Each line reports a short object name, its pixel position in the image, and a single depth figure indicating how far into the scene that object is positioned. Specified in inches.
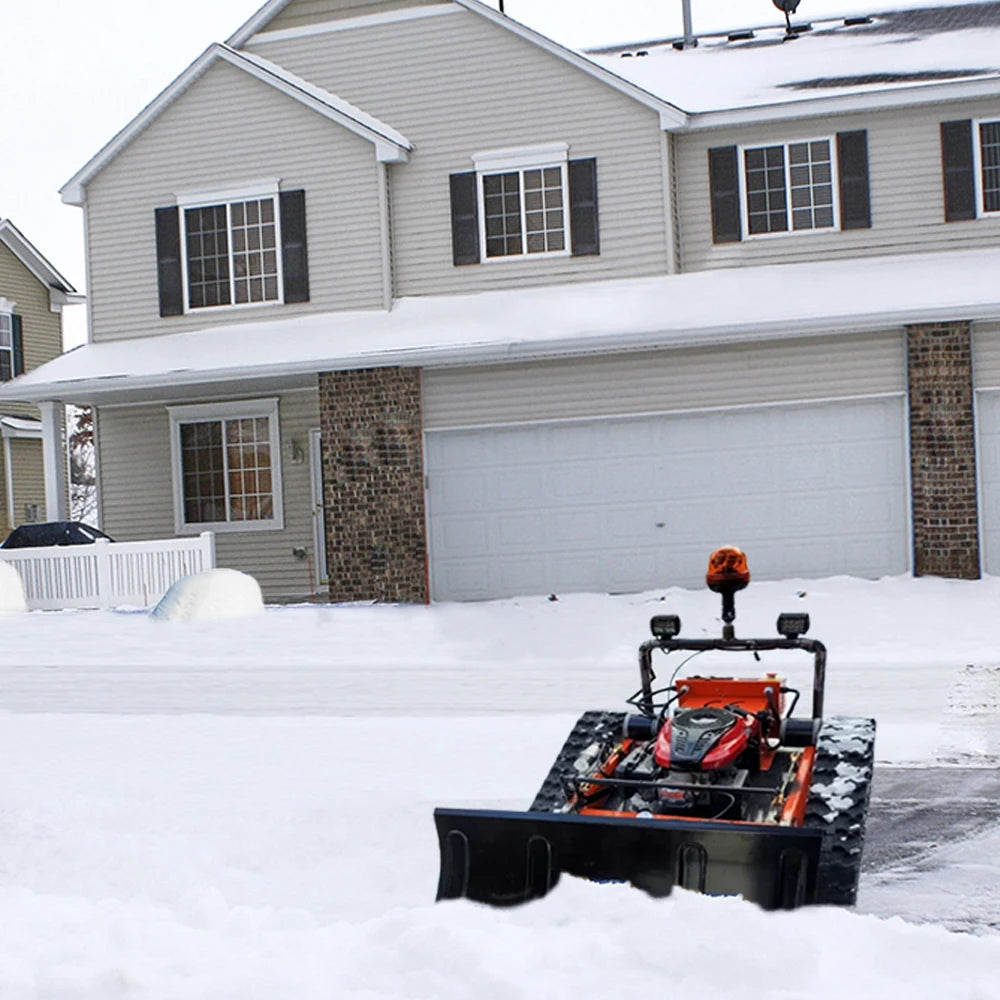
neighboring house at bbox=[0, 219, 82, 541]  1181.7
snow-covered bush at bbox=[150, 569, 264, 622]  674.2
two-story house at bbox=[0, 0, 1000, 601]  694.5
